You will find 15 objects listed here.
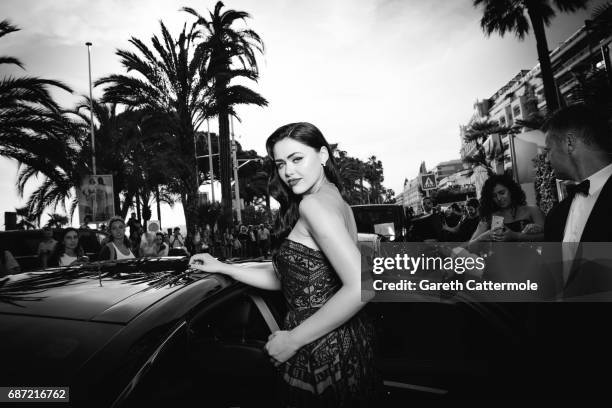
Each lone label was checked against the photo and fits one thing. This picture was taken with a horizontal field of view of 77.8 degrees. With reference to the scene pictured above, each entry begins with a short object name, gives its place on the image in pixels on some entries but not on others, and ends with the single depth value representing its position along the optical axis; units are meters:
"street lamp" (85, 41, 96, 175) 18.03
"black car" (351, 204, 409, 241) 11.20
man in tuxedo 1.78
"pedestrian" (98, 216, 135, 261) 5.69
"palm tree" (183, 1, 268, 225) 12.34
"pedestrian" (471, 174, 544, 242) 4.03
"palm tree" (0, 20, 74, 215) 9.43
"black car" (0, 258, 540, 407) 1.17
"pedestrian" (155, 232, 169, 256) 7.34
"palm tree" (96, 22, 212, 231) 12.03
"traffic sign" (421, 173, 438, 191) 13.93
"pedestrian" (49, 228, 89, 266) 6.04
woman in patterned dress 1.20
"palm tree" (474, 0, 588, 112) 13.73
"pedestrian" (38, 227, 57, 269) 7.61
